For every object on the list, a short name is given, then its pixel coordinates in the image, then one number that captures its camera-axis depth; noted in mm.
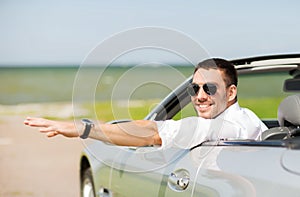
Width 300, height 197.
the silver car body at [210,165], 3568
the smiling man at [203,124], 4215
